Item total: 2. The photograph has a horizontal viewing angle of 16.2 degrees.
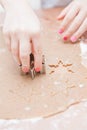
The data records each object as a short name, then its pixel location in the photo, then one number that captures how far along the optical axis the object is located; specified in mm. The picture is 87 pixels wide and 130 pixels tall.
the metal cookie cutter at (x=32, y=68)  885
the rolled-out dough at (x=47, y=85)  805
